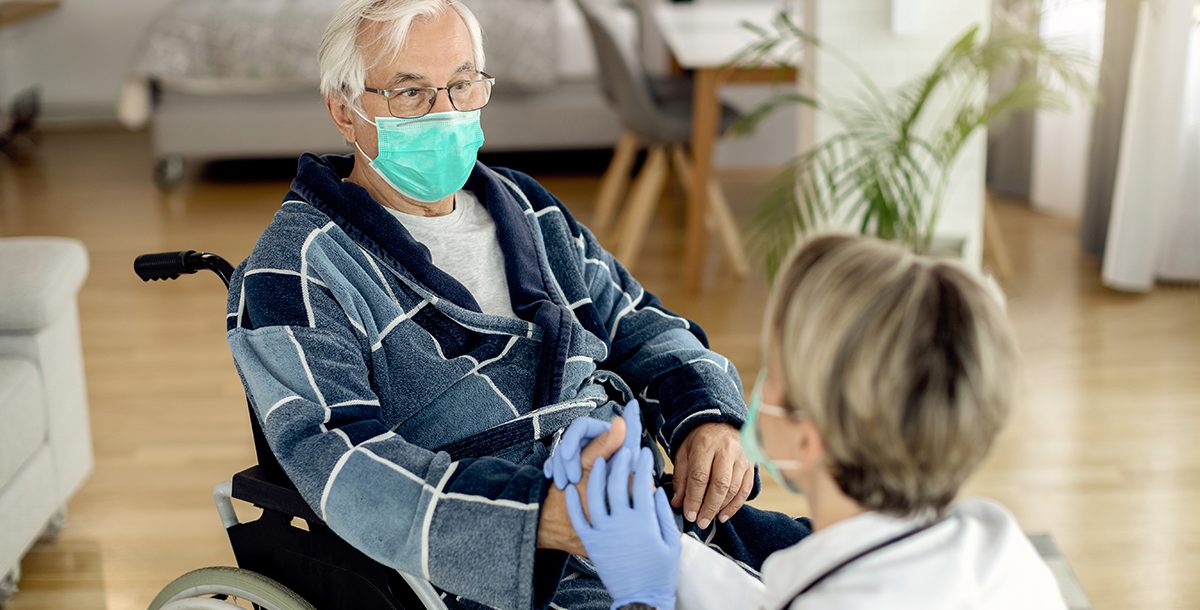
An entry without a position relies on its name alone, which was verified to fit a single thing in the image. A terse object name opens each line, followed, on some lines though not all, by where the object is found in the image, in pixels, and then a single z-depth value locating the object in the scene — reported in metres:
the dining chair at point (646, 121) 4.01
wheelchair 1.36
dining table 3.80
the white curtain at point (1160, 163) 3.74
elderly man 1.28
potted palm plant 2.85
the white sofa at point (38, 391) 2.22
